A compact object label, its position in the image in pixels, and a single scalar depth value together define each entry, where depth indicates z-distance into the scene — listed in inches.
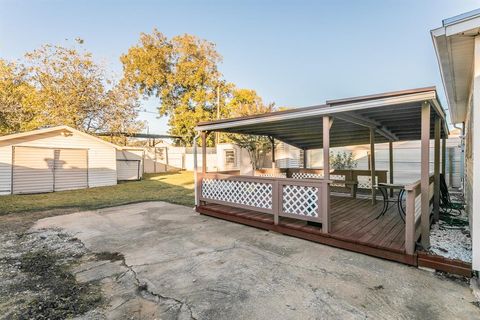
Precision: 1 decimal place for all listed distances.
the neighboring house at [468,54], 101.8
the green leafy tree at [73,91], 601.3
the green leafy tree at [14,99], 622.5
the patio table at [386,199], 182.3
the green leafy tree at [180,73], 885.8
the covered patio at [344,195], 135.1
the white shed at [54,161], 409.1
